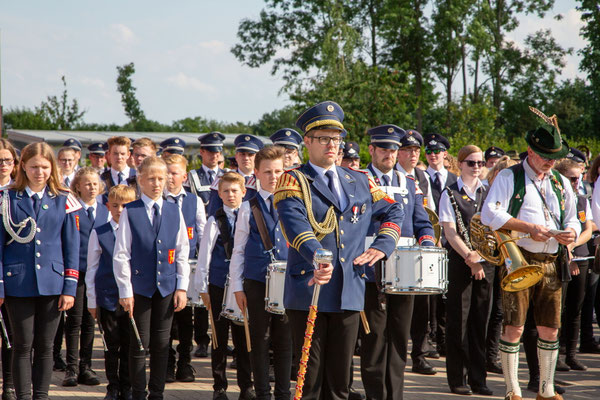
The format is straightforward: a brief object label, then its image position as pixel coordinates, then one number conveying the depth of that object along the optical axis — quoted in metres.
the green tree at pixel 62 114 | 53.91
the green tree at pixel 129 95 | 69.62
